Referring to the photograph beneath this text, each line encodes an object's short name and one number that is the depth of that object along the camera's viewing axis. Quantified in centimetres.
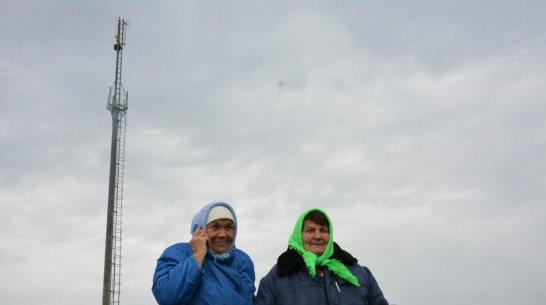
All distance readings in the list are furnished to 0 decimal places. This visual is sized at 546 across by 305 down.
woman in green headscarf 436
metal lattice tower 2205
